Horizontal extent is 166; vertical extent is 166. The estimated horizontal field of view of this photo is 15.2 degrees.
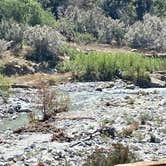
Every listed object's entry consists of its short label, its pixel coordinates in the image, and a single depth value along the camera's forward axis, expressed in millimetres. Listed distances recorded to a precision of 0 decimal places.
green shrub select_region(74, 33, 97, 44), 104625
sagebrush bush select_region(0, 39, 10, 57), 81500
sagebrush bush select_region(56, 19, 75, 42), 106288
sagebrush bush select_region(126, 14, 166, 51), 105250
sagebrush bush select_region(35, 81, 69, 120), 41000
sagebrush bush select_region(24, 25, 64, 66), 83850
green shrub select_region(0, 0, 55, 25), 101062
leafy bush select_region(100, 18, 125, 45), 108062
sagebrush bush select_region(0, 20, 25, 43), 90562
